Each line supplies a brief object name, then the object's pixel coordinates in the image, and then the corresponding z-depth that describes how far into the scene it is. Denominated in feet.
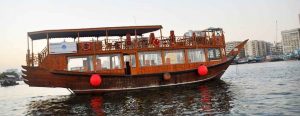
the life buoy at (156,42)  72.54
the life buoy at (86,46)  68.79
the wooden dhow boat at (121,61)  64.34
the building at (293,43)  634.02
